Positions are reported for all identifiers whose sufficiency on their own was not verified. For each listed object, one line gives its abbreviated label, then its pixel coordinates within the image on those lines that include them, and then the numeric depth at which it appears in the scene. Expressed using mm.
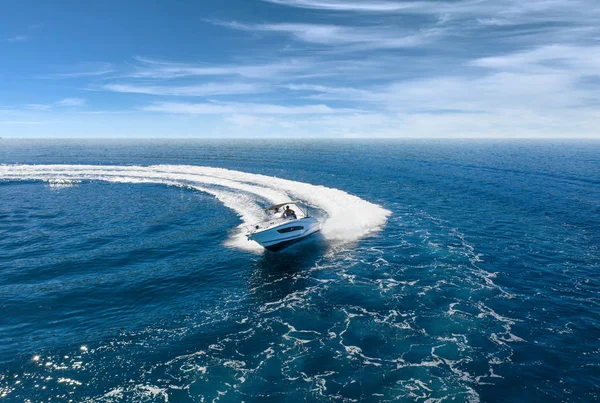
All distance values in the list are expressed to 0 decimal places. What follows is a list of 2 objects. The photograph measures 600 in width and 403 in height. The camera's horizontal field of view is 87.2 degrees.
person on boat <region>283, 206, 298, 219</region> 48675
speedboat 44281
